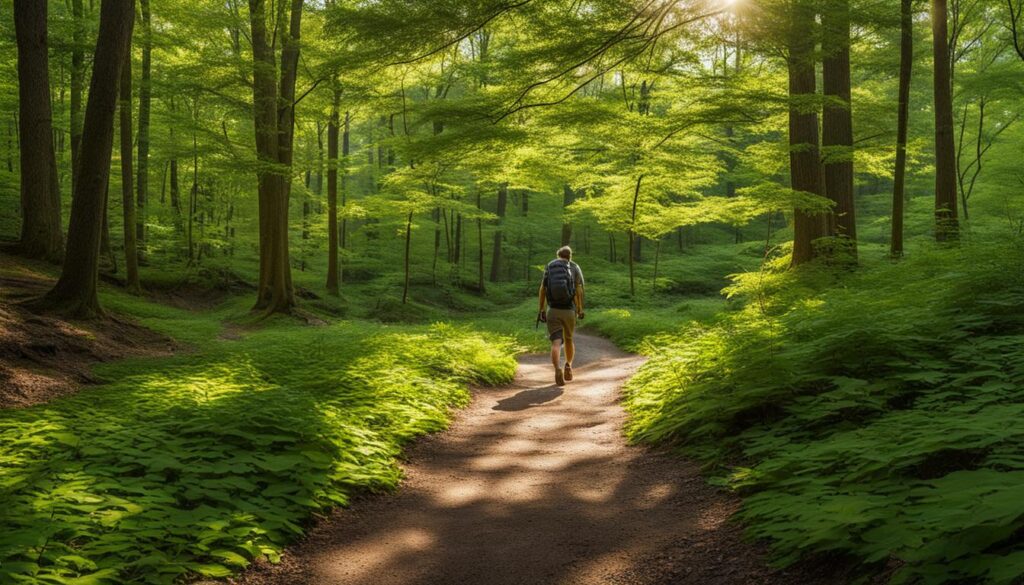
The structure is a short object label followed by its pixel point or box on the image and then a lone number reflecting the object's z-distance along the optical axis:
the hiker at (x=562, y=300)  9.20
